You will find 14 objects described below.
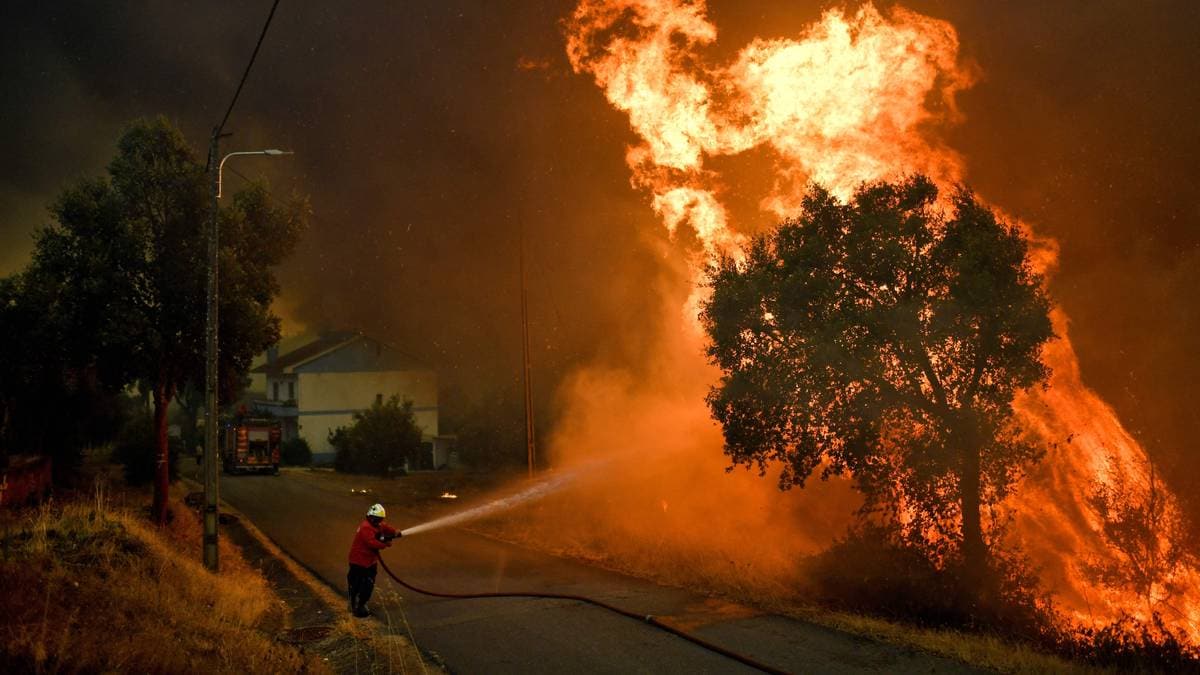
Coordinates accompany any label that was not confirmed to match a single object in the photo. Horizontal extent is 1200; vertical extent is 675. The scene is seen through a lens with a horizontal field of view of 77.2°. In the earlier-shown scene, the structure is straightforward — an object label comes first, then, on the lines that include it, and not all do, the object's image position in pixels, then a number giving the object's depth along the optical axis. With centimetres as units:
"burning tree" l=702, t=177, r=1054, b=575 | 1394
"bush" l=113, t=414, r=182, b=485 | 3306
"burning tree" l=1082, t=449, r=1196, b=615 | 1838
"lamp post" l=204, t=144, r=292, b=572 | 1490
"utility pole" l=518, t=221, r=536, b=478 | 2956
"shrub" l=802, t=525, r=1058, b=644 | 1319
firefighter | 1225
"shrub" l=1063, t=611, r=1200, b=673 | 1045
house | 6219
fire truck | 4556
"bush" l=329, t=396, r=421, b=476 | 4750
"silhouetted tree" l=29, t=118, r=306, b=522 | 1970
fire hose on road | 953
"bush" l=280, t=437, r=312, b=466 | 5822
